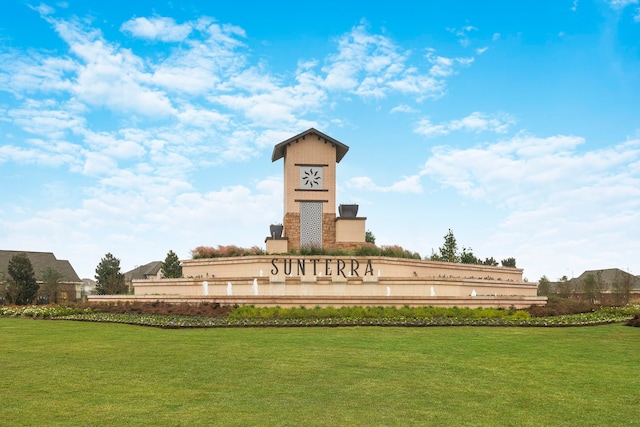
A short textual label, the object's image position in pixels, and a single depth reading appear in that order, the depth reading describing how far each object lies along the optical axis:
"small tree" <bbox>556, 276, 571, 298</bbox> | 47.59
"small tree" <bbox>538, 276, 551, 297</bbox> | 51.12
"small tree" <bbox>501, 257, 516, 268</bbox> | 44.75
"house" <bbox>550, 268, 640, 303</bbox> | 41.72
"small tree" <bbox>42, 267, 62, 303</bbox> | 47.23
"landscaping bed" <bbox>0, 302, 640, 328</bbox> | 18.25
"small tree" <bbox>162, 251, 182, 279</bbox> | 50.03
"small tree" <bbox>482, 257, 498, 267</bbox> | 44.25
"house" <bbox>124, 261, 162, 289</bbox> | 68.12
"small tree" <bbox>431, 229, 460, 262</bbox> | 41.78
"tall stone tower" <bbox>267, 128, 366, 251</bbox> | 30.16
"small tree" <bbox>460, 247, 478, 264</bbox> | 40.94
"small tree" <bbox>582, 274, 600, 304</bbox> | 43.79
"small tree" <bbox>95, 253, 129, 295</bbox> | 48.31
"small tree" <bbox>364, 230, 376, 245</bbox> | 41.89
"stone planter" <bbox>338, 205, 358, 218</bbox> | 30.12
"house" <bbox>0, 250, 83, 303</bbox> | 48.98
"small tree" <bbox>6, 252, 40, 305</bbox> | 42.00
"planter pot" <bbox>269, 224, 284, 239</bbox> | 30.19
